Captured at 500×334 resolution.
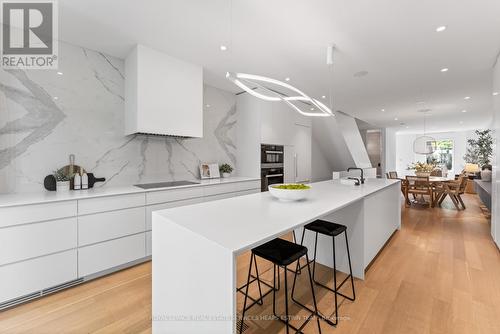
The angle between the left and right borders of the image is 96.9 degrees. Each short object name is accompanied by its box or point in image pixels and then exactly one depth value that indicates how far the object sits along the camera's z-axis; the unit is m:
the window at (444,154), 10.70
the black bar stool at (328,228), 1.84
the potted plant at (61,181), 2.37
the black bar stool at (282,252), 1.41
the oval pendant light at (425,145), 5.64
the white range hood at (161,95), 2.61
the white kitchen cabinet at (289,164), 4.45
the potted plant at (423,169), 5.96
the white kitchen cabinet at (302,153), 4.76
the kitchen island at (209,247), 0.95
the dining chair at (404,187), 5.70
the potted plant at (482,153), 6.62
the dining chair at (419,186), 5.26
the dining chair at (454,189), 5.25
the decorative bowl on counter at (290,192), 1.77
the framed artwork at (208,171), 3.73
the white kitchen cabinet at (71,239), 1.79
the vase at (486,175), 5.53
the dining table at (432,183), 5.42
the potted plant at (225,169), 3.96
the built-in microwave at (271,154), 4.02
